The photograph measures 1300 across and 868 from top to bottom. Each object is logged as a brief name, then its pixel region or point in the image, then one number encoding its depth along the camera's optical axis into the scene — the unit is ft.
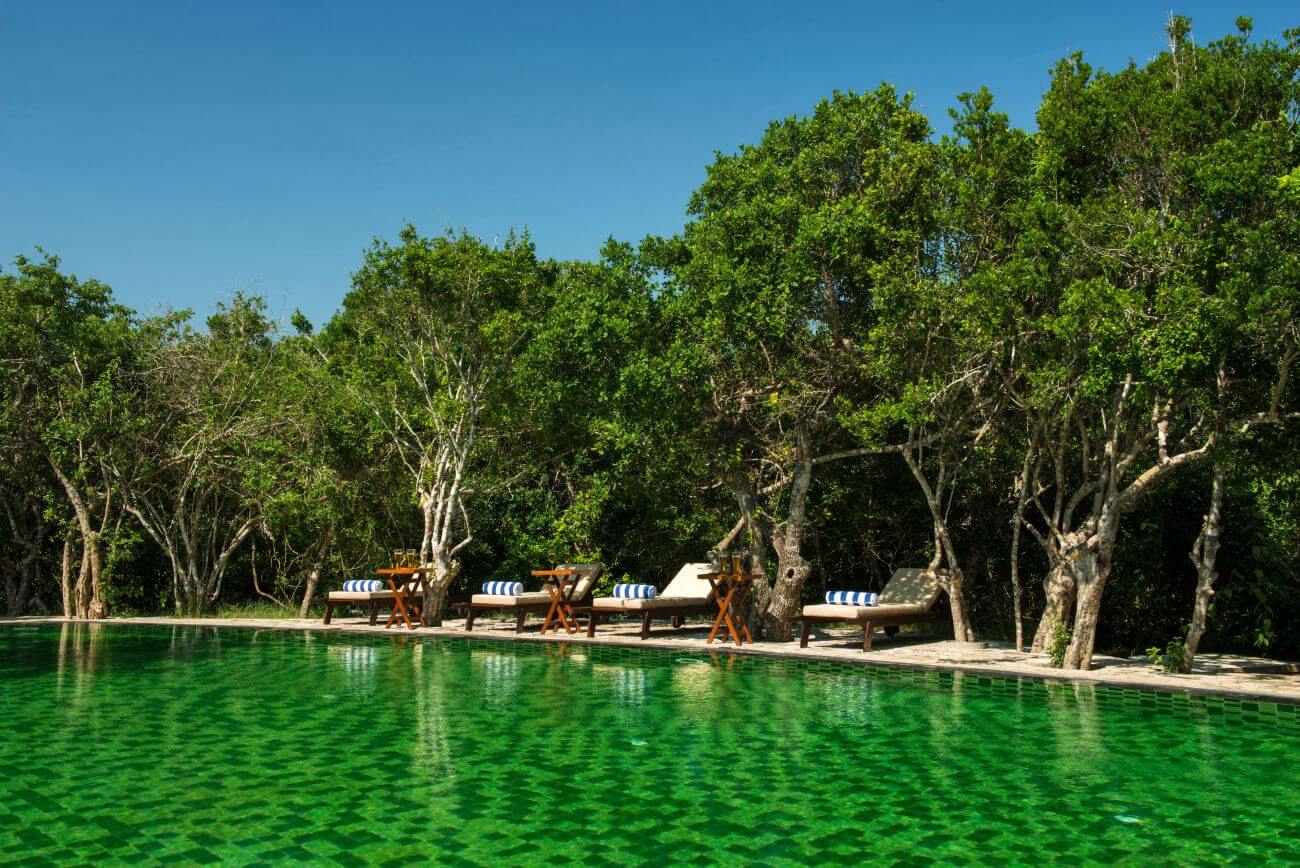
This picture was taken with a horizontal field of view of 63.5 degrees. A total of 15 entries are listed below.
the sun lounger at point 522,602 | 53.07
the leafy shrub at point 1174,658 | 36.24
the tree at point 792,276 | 44.55
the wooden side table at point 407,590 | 55.31
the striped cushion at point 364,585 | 57.82
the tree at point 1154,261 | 31.78
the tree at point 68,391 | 60.49
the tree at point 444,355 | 56.59
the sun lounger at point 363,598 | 56.24
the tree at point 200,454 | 62.69
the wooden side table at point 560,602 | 52.16
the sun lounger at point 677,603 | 49.93
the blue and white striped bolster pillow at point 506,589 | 53.57
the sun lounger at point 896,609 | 44.62
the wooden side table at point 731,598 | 48.11
